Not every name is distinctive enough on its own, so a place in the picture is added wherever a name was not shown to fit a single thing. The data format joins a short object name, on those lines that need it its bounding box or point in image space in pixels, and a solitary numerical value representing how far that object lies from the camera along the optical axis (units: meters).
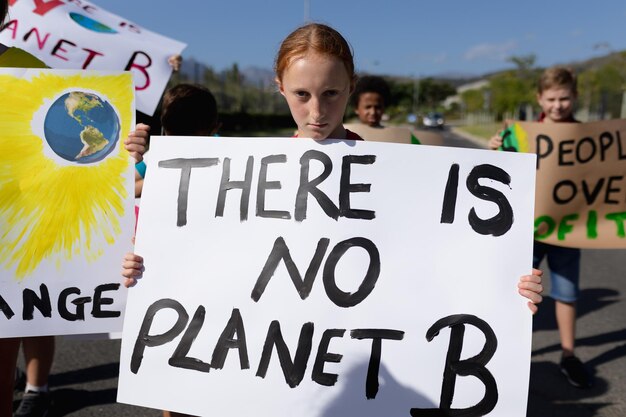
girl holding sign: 1.50
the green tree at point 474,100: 58.01
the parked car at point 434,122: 47.41
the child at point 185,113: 2.29
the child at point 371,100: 3.20
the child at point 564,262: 2.88
